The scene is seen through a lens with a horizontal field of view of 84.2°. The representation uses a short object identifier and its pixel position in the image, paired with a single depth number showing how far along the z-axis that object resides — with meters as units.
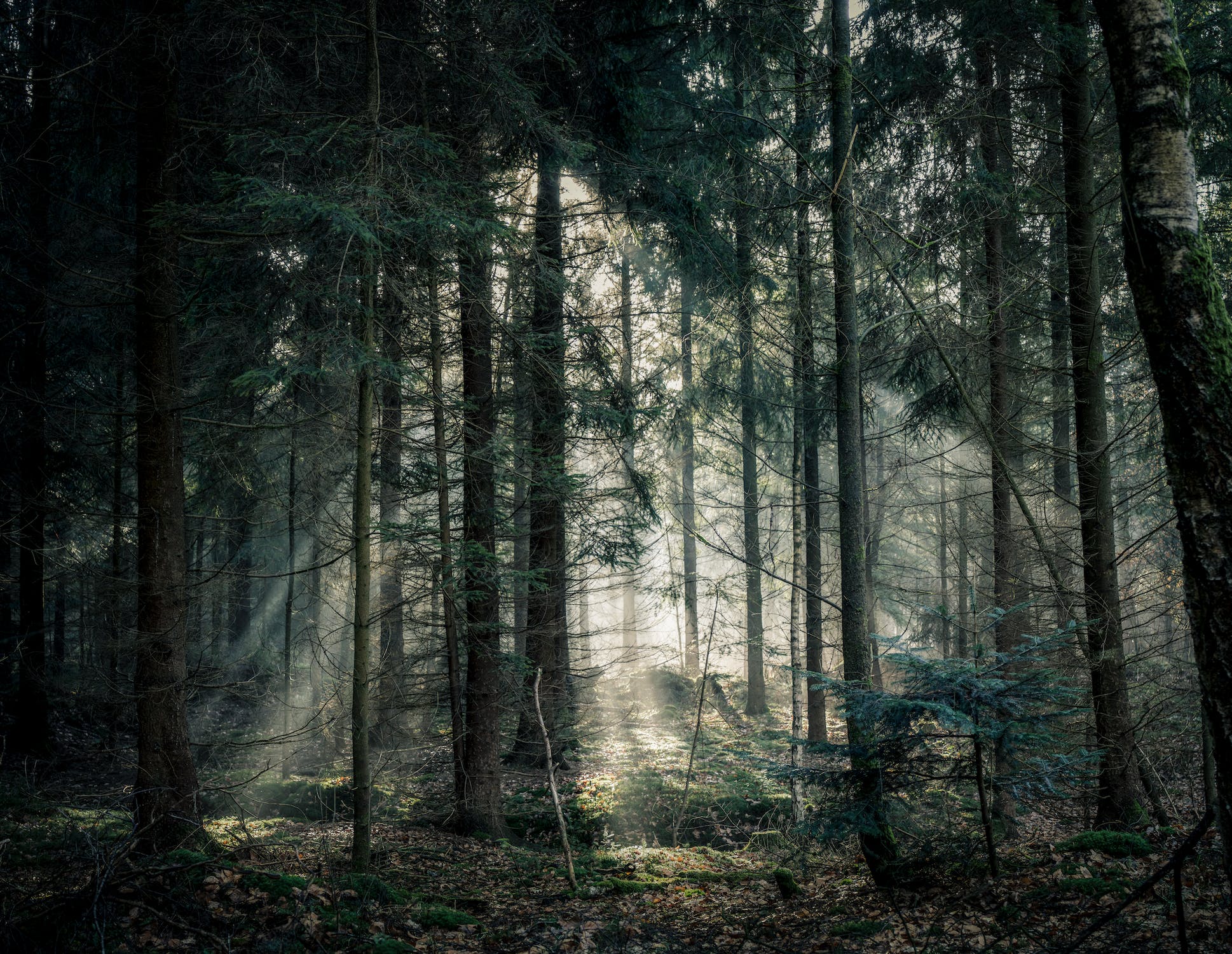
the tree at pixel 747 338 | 8.06
